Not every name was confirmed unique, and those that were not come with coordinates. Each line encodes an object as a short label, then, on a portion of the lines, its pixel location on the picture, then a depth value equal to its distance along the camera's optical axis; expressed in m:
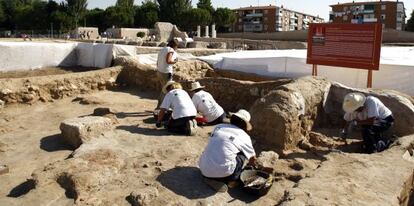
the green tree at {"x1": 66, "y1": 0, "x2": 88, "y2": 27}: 58.41
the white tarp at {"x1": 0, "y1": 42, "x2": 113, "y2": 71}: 11.90
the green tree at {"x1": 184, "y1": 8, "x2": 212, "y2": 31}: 57.94
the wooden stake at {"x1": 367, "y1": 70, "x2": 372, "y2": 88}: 8.73
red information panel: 8.35
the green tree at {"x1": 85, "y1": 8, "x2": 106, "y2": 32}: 62.25
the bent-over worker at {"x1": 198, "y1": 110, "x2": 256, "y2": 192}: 4.77
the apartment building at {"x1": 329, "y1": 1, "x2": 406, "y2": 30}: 70.69
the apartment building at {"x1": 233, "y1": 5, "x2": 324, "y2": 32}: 90.75
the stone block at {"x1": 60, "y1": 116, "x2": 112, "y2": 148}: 6.73
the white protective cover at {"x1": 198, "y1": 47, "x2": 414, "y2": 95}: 9.54
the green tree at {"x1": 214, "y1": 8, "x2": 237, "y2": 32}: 64.81
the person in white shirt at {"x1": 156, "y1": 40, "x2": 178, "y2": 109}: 9.02
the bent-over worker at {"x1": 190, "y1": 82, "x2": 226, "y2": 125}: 7.72
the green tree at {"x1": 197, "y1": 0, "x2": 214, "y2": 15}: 64.75
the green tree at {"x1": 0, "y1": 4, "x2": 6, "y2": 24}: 61.97
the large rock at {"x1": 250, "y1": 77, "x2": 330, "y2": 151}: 6.50
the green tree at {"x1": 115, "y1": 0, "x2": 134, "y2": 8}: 64.76
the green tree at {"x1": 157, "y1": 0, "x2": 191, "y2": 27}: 59.31
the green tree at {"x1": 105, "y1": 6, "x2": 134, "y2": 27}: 58.41
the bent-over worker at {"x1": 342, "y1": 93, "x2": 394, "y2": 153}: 6.41
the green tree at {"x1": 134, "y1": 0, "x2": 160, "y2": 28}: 61.03
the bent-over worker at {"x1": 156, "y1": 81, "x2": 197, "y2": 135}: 7.04
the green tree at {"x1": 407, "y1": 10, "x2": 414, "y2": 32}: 51.96
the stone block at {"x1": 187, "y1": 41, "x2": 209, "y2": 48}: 29.80
